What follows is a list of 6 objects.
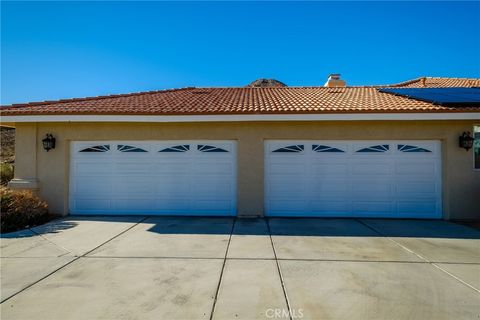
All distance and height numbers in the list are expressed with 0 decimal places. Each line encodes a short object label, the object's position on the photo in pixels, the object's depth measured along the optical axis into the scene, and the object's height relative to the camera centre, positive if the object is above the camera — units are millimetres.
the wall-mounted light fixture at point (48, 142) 9133 +718
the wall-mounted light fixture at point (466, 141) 8594 +696
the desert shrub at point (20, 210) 7441 -1267
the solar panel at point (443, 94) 8547 +2430
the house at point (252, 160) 8812 +142
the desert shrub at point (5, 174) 13961 -478
